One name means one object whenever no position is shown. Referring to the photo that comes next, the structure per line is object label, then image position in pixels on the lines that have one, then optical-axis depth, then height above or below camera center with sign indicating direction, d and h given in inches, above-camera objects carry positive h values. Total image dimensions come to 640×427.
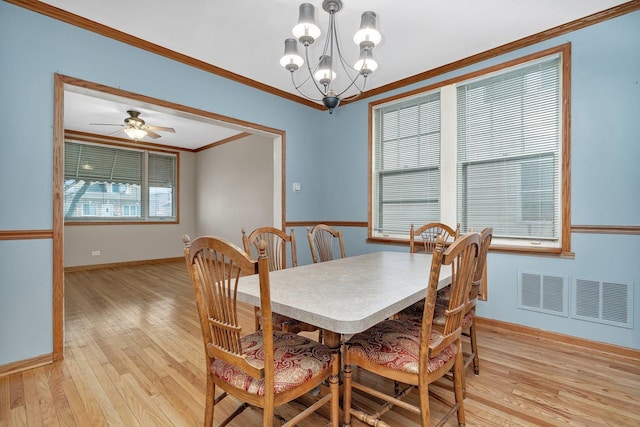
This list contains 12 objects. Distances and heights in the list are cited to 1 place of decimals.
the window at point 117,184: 225.8 +21.5
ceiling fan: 171.6 +48.4
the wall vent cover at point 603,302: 90.2 -27.5
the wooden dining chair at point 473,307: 65.9 -24.7
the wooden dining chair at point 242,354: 42.7 -23.4
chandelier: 70.3 +41.9
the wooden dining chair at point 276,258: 75.0 -14.7
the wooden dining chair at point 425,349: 48.6 -24.8
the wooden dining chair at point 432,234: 105.6 -8.0
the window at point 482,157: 104.4 +22.2
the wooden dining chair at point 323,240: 103.8 -10.1
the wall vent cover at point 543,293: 100.3 -27.5
